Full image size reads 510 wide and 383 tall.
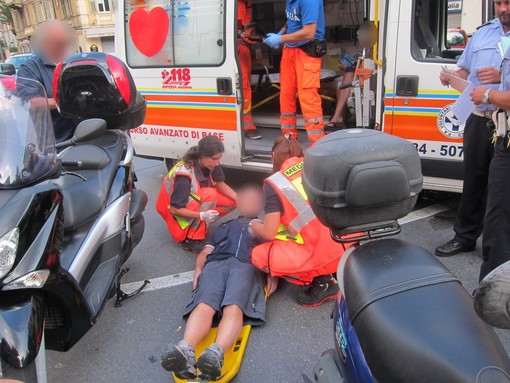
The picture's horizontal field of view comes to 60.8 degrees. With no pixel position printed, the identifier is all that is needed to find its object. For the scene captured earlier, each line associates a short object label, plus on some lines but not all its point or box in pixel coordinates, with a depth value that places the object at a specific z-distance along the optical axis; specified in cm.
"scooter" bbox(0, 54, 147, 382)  161
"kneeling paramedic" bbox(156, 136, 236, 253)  335
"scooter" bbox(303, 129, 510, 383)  102
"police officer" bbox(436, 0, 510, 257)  247
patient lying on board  201
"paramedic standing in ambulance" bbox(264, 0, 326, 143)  396
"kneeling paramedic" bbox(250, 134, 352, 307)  250
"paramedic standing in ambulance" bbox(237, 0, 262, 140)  521
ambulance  331
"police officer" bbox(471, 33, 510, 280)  227
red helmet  283
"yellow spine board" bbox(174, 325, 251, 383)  216
